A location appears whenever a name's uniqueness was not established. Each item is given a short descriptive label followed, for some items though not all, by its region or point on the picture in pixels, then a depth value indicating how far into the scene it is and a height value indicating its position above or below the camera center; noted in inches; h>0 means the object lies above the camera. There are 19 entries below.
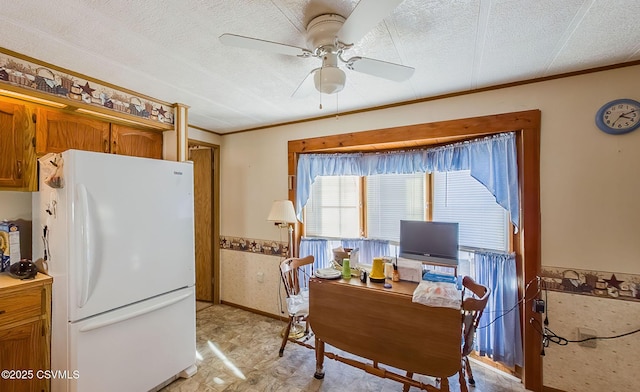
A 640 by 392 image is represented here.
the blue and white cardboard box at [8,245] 71.6 -12.4
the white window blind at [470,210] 91.8 -5.2
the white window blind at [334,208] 122.9 -5.3
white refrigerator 62.6 -17.9
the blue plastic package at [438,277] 81.9 -24.6
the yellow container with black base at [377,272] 83.4 -23.3
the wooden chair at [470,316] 63.7 -31.5
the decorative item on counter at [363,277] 83.4 -24.8
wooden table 65.6 -35.0
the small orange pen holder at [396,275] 84.4 -24.4
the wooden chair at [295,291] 97.2 -38.2
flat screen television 90.0 -15.4
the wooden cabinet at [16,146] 66.2 +12.7
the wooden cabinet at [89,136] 72.3 +18.1
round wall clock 68.5 +20.1
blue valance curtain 84.4 +12.1
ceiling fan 43.5 +27.1
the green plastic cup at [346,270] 87.6 -23.5
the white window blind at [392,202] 109.3 -2.5
